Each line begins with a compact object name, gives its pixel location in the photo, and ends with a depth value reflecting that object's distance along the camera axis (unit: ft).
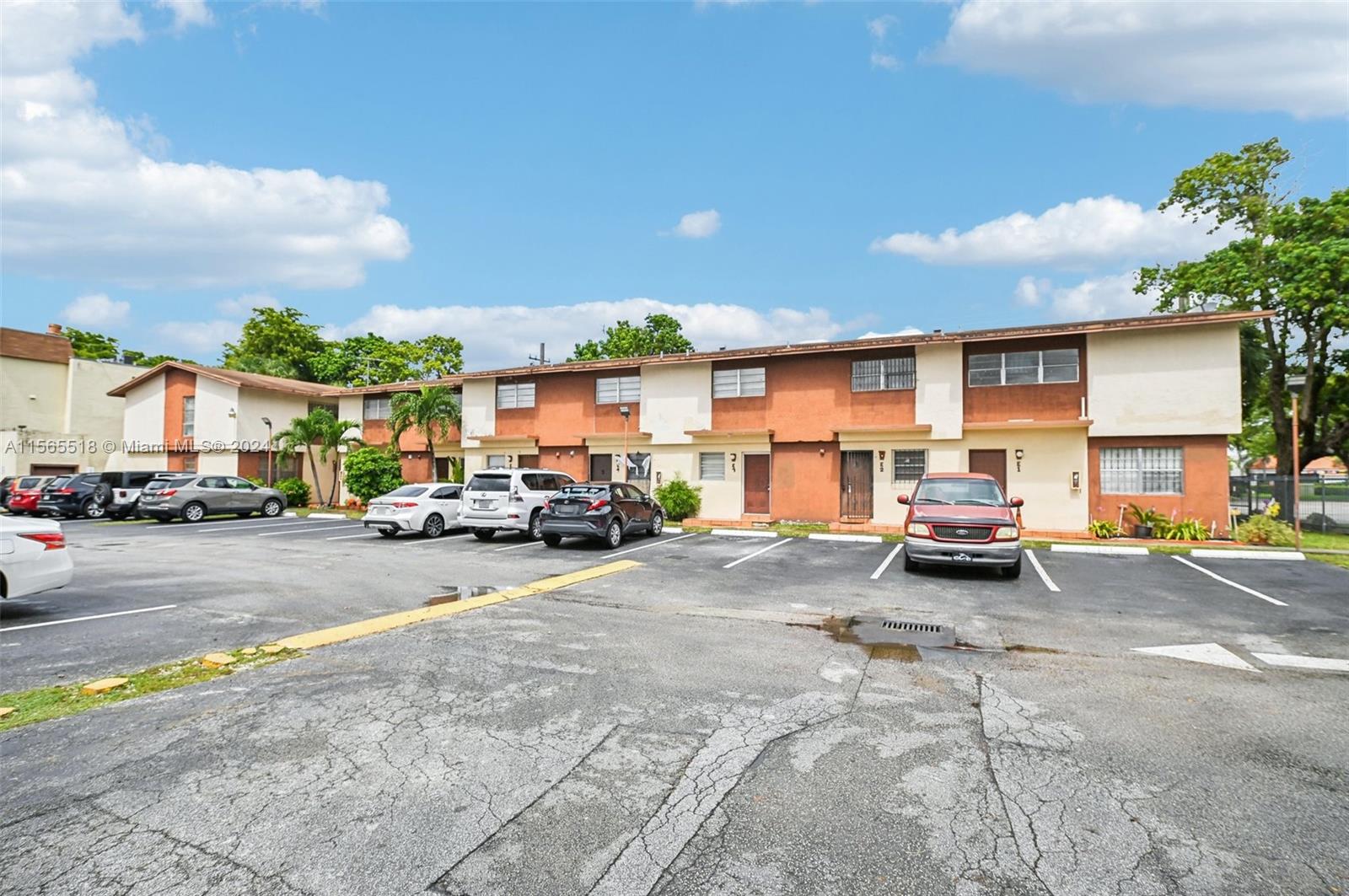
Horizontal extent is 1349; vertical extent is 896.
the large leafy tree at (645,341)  164.55
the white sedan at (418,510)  57.82
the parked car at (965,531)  36.68
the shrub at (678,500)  74.79
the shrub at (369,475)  90.68
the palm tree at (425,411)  87.25
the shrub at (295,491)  99.40
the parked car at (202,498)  75.05
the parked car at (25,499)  82.38
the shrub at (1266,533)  54.19
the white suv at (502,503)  54.13
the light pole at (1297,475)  50.13
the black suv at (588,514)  49.11
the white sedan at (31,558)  23.82
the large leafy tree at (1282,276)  69.97
